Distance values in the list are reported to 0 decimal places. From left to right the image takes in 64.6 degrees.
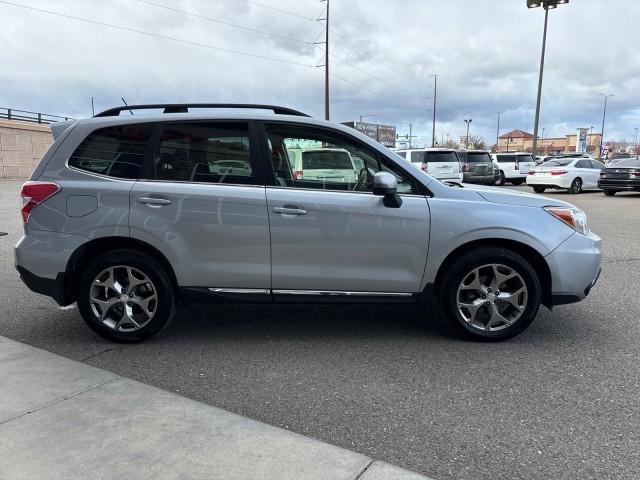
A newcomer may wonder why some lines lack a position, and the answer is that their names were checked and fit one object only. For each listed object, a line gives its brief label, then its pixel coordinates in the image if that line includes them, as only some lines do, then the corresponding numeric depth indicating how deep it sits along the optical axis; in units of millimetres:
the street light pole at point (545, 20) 32000
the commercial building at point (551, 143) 113188
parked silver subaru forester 3924
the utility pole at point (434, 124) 65594
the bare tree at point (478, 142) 101250
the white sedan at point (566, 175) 19906
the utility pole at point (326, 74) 35750
